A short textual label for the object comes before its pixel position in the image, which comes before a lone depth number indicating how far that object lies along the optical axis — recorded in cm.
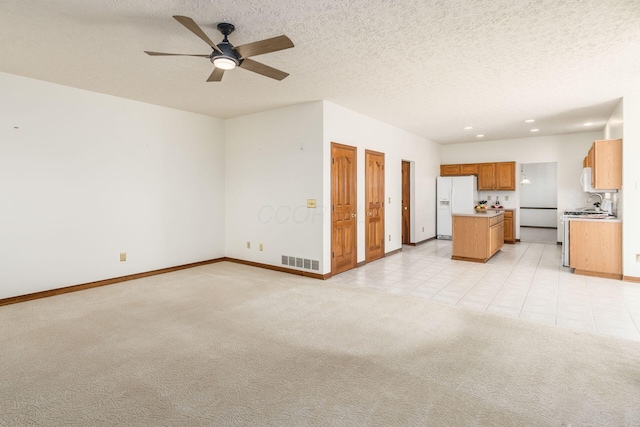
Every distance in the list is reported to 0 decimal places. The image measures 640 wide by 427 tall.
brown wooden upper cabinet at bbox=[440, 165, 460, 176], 983
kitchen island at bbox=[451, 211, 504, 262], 641
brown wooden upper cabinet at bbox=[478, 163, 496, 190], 920
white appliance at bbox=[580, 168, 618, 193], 586
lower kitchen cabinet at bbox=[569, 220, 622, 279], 514
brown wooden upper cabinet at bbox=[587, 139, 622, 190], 509
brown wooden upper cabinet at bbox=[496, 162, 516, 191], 893
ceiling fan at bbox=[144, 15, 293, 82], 254
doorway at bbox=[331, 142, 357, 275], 550
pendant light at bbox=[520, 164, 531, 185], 1100
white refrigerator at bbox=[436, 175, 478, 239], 901
